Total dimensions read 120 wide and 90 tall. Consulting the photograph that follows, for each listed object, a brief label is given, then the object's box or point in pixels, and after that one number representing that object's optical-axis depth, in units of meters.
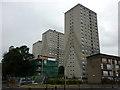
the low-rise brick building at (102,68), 29.28
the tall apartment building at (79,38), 43.39
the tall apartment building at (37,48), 77.29
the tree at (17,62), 28.09
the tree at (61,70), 51.44
